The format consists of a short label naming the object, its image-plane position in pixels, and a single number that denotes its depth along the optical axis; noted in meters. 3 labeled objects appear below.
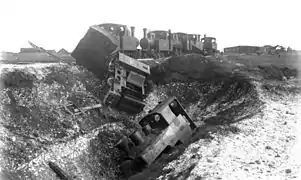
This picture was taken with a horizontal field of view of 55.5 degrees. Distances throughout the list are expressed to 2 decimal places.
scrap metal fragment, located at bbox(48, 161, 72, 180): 8.00
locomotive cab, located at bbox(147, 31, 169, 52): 24.47
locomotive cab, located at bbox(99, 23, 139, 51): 18.57
